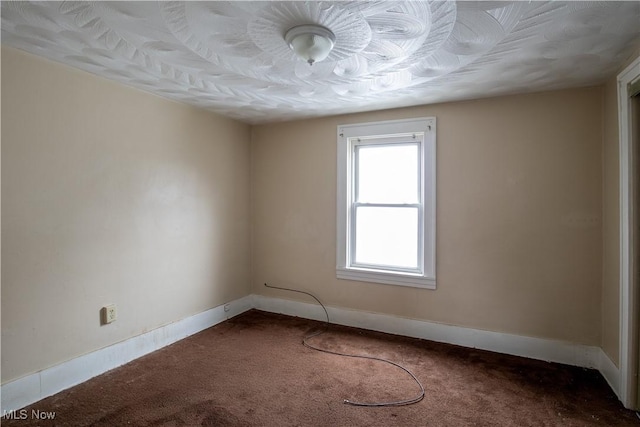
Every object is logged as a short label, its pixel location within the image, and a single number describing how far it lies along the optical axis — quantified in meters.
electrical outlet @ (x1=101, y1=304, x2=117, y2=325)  2.58
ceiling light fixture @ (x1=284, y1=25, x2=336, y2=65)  1.79
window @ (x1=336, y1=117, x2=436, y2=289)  3.22
